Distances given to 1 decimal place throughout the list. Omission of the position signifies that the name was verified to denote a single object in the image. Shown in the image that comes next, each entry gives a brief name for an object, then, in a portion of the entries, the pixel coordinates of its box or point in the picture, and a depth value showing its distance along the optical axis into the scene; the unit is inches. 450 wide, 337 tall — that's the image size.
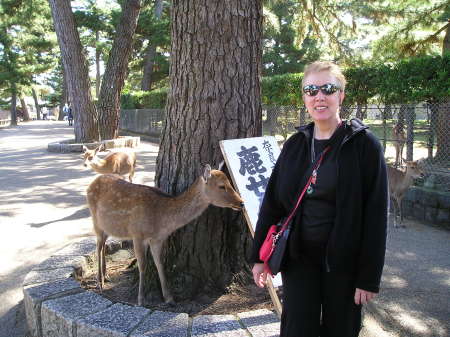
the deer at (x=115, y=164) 390.6
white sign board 149.9
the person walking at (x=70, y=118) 1502.5
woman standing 90.7
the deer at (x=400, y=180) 325.1
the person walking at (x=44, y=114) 2632.4
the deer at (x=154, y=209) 159.0
